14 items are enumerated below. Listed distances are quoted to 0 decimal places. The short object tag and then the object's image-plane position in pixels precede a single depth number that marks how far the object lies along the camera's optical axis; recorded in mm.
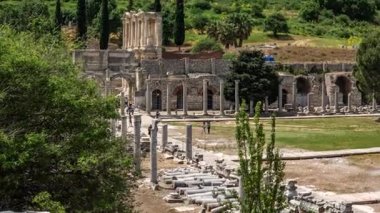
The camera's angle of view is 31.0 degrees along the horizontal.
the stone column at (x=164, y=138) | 40812
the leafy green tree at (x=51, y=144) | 16391
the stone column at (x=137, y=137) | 32119
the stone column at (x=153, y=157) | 29766
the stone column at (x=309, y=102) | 71800
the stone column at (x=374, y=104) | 73050
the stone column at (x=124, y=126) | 37531
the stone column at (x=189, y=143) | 36344
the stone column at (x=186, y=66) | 78350
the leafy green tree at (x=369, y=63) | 61062
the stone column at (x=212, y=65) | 78875
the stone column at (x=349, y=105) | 73000
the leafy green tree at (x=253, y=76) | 67000
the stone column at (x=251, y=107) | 66875
